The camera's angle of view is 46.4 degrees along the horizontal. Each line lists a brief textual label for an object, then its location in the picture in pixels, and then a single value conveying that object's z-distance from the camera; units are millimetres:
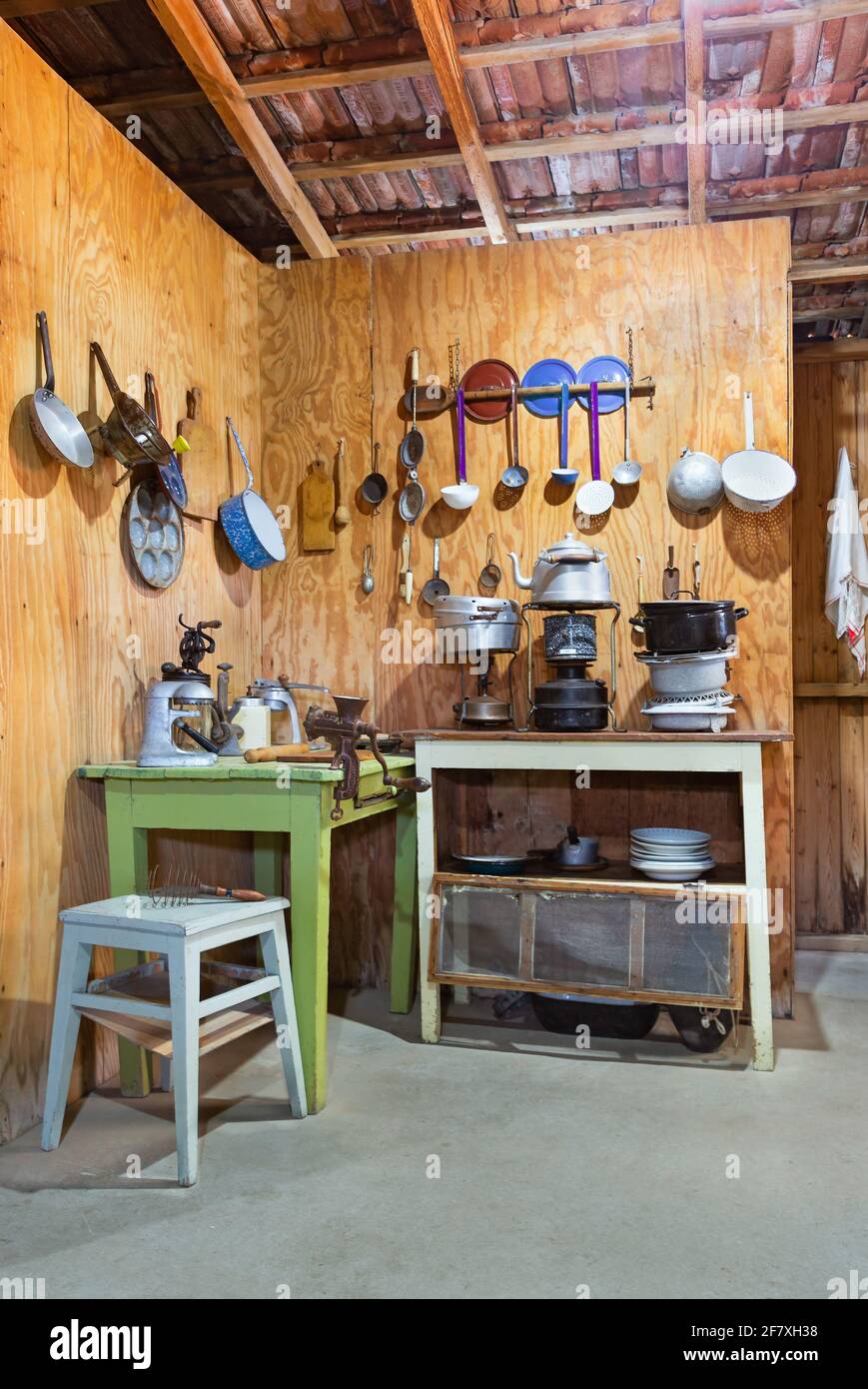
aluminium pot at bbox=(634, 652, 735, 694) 3078
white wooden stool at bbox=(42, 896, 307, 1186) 2184
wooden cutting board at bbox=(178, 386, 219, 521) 3387
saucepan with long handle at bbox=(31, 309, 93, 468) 2582
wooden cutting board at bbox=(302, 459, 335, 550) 3842
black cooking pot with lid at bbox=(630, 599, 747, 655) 3053
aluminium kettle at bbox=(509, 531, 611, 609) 3164
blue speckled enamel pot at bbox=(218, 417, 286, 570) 3549
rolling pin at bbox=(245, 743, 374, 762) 2934
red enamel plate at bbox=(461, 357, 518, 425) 3682
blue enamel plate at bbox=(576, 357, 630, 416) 3566
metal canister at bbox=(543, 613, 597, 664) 3203
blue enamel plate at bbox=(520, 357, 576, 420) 3631
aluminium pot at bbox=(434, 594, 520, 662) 3395
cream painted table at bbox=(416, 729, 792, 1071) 2869
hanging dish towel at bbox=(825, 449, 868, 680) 4195
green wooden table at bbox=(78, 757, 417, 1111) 2594
